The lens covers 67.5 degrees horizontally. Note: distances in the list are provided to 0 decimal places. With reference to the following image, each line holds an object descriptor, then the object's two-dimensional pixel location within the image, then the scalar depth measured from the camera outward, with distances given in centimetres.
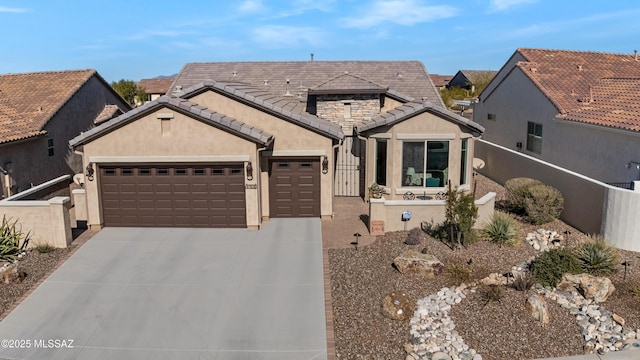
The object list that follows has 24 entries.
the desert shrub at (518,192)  1745
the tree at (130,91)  5728
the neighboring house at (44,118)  1922
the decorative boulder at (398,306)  1090
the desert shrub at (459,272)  1248
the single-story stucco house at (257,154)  1566
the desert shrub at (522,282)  1173
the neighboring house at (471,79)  6291
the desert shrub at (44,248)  1446
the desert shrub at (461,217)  1438
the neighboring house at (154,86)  6825
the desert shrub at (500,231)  1491
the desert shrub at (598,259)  1295
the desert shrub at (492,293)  1135
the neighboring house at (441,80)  8719
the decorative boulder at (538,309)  1065
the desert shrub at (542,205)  1680
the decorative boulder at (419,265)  1273
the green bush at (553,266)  1223
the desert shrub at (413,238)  1457
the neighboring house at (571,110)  1836
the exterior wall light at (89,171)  1580
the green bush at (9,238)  1415
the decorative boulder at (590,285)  1161
